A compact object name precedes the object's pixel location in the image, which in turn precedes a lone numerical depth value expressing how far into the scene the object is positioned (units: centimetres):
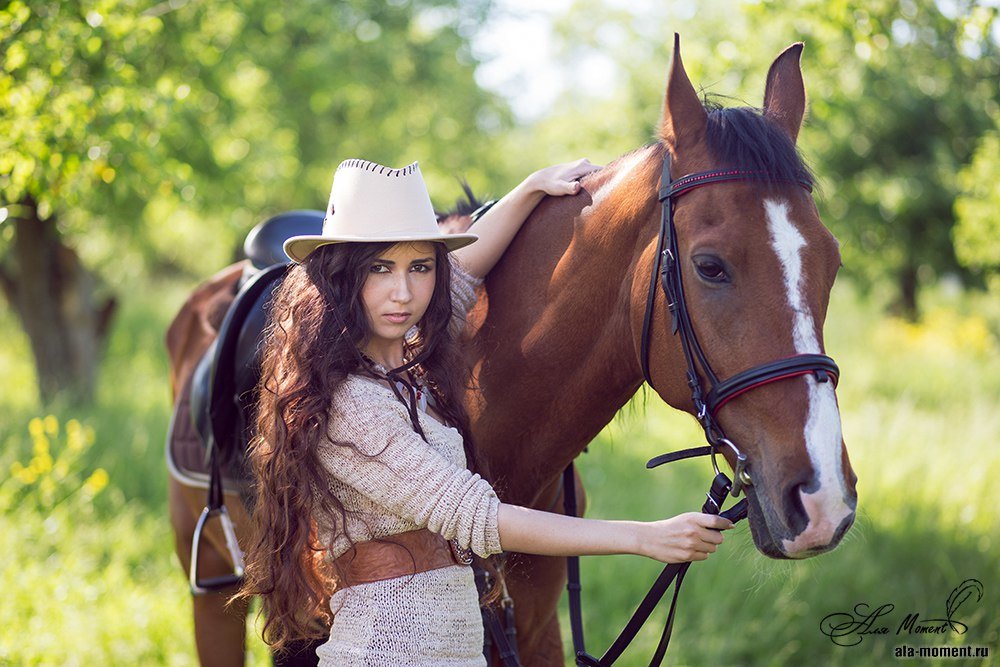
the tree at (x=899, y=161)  1377
